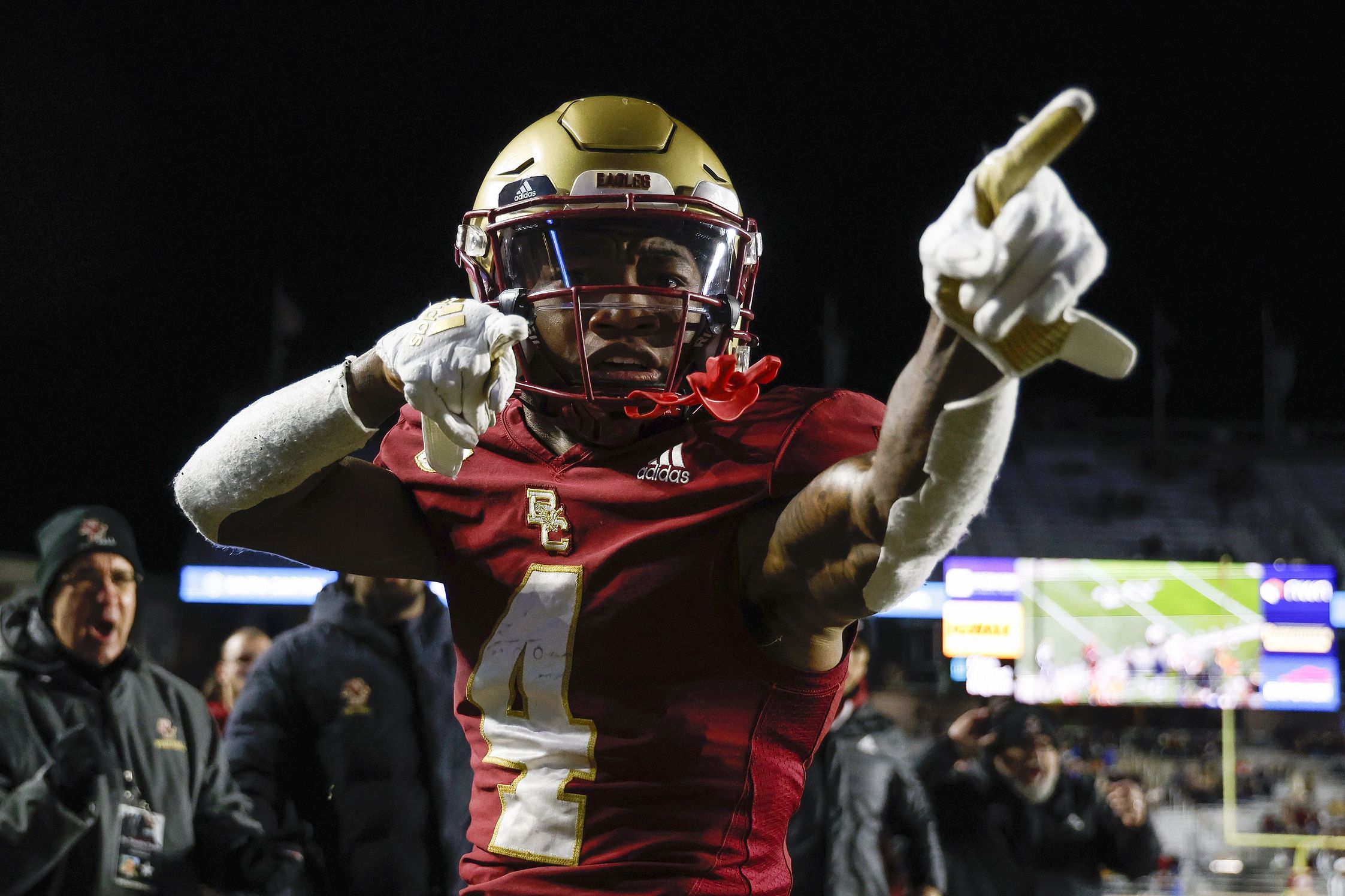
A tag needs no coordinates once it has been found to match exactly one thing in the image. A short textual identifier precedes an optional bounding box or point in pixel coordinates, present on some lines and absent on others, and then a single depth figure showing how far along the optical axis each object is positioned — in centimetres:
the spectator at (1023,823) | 467
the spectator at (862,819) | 383
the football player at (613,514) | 155
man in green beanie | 300
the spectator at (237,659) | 520
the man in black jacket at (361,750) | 345
